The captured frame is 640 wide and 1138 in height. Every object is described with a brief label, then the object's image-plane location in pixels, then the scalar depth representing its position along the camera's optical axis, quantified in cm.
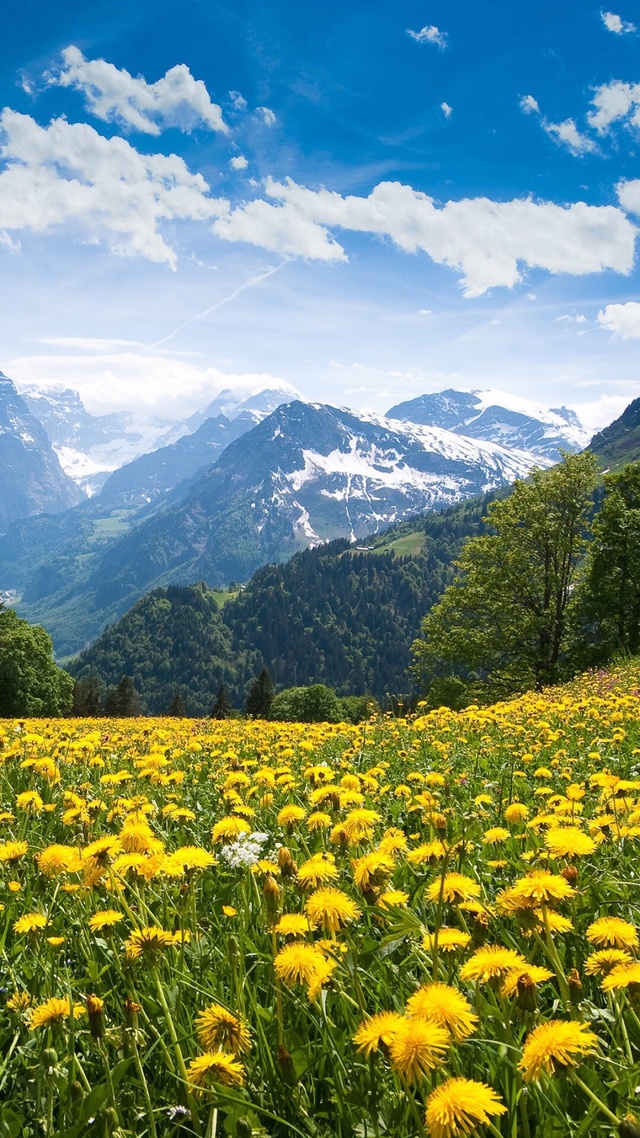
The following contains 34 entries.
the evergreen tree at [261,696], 9900
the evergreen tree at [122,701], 9888
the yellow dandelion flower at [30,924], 251
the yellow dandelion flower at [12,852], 296
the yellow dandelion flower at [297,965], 183
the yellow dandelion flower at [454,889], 212
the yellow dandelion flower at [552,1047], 142
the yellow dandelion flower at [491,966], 177
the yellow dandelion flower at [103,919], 247
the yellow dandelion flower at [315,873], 236
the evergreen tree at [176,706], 8212
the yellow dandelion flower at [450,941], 199
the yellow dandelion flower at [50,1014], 198
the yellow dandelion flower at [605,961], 183
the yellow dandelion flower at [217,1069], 165
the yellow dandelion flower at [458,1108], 124
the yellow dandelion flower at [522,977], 168
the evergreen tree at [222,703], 9183
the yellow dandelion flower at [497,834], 342
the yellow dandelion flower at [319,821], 349
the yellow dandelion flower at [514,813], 378
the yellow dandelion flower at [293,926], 206
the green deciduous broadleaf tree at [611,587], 3225
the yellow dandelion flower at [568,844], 238
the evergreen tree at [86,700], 9944
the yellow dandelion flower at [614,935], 195
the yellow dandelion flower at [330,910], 204
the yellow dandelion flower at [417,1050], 136
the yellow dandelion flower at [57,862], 283
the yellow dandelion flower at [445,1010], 148
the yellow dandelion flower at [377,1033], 151
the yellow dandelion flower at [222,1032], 171
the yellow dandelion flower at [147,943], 209
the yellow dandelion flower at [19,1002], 217
